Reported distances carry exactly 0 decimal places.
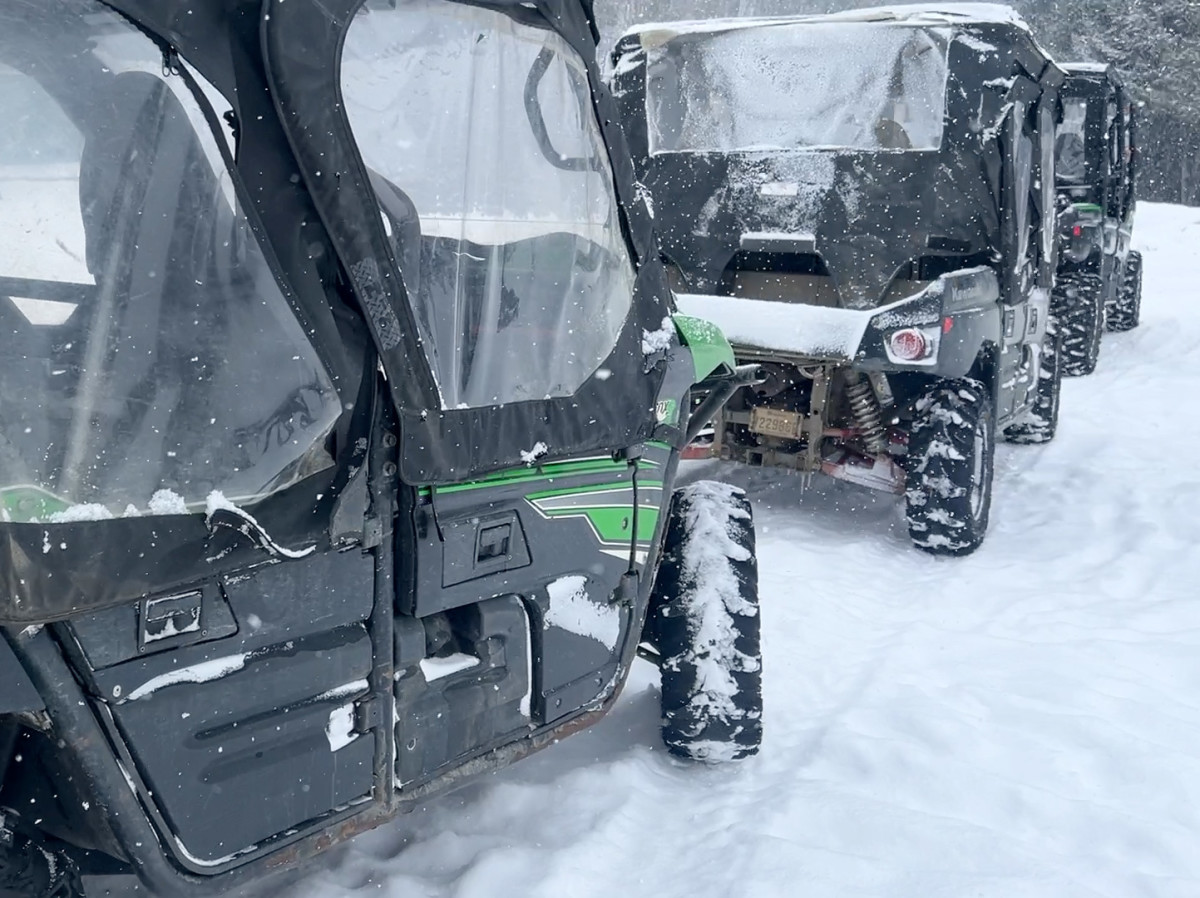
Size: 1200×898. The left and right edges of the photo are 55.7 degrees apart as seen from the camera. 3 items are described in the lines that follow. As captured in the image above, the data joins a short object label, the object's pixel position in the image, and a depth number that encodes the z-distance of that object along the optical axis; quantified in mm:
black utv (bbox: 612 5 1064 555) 5672
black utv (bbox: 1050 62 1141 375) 10141
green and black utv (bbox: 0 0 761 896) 1757
